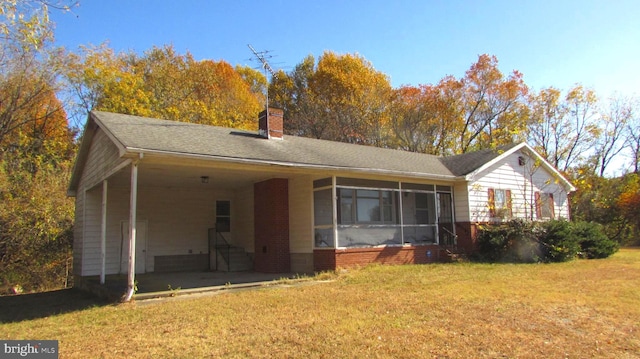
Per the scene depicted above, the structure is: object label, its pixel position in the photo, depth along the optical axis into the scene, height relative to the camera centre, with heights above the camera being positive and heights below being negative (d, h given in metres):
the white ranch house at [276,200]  12.69 +1.00
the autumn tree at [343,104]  31.66 +8.68
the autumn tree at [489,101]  31.81 +8.61
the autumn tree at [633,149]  36.09 +5.61
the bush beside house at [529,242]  15.96 -0.68
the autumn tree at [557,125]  33.69 +7.35
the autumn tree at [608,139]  35.69 +6.49
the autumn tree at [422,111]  32.06 +8.01
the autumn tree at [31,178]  18.06 +2.43
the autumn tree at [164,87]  25.12 +8.69
